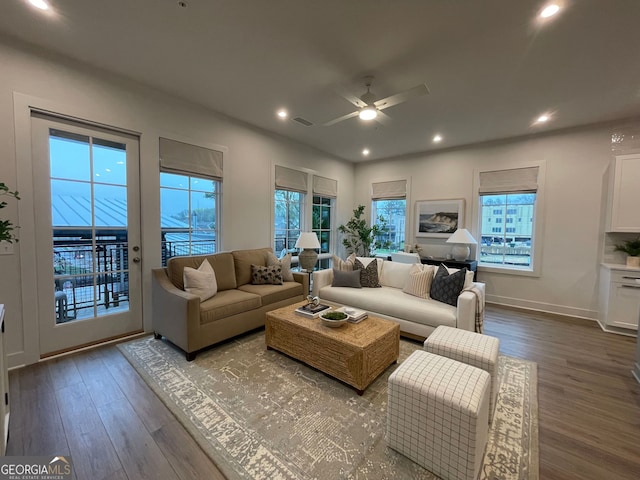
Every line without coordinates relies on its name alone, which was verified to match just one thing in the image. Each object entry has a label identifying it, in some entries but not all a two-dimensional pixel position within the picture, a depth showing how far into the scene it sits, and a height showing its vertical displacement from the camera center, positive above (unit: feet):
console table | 14.64 -1.92
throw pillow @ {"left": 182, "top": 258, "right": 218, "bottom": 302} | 9.36 -2.09
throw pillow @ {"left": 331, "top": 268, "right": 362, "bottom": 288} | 11.97 -2.35
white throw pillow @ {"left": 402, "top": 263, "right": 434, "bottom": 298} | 10.55 -2.15
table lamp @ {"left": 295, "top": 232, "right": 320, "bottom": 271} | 13.89 -1.39
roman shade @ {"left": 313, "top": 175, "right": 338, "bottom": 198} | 17.70 +2.87
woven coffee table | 6.84 -3.39
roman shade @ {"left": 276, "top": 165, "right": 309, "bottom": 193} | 15.32 +2.89
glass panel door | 8.33 -0.35
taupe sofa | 8.45 -2.84
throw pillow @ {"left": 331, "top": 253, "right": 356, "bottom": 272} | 12.55 -1.75
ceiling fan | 7.74 +4.15
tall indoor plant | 19.71 -0.49
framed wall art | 16.40 +0.81
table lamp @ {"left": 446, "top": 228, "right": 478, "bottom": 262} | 14.70 -0.71
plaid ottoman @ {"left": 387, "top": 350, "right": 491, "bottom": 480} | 4.37 -3.32
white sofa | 8.75 -2.84
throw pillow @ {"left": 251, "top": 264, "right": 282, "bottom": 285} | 12.04 -2.28
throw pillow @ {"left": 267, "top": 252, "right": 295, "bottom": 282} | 12.89 -1.84
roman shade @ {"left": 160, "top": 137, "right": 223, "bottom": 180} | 10.71 +2.87
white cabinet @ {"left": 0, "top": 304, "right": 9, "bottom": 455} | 4.21 -3.00
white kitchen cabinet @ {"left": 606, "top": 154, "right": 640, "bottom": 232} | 11.10 +1.67
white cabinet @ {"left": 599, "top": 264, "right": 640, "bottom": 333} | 10.70 -2.78
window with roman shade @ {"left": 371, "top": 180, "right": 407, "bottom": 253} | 18.88 +1.27
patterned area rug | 4.82 -4.37
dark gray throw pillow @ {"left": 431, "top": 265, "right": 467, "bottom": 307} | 9.57 -2.12
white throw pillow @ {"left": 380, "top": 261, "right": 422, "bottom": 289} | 11.97 -2.14
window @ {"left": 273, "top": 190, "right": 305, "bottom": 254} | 15.75 +0.53
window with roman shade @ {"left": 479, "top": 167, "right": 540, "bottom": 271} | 14.34 +0.79
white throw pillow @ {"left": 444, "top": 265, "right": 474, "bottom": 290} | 9.63 -1.87
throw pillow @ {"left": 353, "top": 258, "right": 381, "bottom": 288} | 12.15 -2.20
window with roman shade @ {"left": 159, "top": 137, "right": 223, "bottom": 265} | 10.95 +1.23
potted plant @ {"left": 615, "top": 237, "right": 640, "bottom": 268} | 11.14 -0.80
